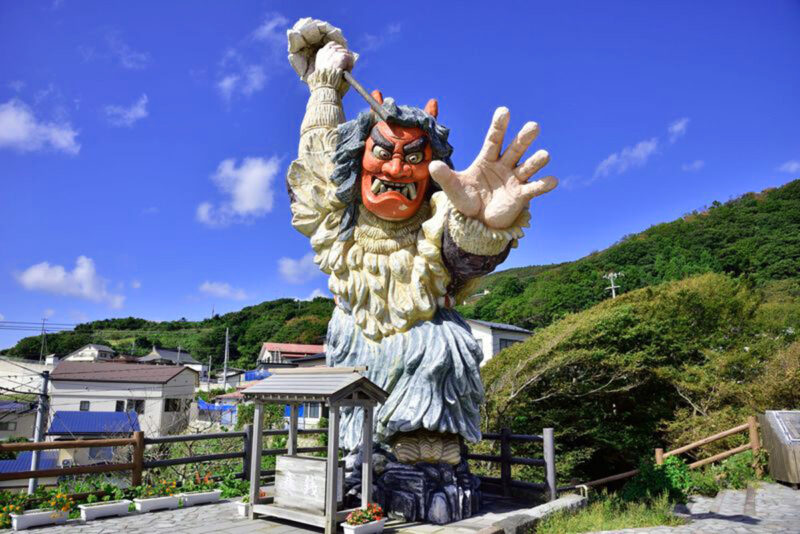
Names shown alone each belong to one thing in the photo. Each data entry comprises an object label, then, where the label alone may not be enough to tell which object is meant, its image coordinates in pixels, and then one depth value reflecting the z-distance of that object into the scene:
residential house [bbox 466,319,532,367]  20.81
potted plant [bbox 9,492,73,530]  4.92
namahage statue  5.48
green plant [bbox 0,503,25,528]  4.95
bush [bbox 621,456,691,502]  7.47
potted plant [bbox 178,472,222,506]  6.15
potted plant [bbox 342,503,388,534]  4.49
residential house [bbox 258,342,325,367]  37.31
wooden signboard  4.85
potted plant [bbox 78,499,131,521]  5.30
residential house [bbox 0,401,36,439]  24.38
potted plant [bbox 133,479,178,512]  5.75
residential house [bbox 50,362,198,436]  23.27
